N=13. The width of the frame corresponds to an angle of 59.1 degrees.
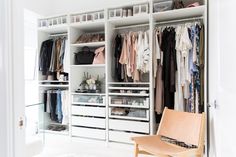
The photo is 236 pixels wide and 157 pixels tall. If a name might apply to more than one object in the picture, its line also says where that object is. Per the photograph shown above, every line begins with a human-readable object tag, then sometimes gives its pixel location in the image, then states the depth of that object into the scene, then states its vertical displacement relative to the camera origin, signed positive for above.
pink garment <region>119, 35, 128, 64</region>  3.01 +0.30
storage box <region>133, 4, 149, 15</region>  2.91 +0.93
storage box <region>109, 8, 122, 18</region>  3.09 +0.93
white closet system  2.84 -0.17
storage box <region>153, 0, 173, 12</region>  2.82 +0.94
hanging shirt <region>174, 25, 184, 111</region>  2.71 +0.00
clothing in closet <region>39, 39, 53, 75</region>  3.69 +0.35
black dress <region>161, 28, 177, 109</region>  2.75 +0.12
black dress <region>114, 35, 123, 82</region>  3.13 +0.29
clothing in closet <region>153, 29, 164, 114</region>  2.82 +0.03
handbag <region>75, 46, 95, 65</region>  3.39 +0.29
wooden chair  2.00 -0.67
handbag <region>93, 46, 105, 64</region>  3.26 +0.29
